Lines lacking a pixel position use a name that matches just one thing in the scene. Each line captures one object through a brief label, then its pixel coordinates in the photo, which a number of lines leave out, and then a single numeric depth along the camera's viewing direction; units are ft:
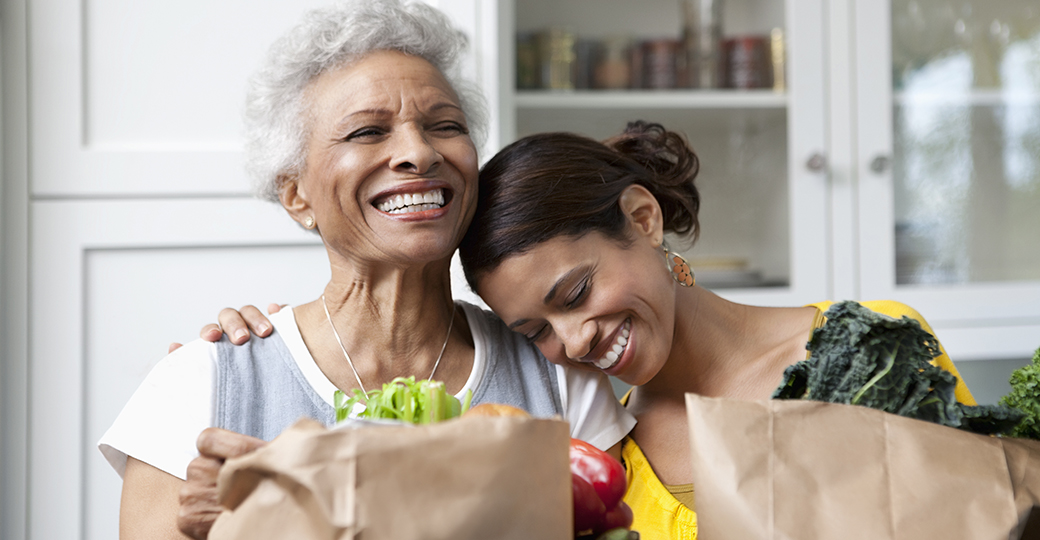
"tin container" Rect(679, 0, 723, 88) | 6.48
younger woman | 3.32
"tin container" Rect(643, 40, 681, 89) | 6.41
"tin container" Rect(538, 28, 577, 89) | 6.16
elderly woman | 3.12
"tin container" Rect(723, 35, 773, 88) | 6.40
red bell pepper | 1.93
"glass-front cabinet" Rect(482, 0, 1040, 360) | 6.20
